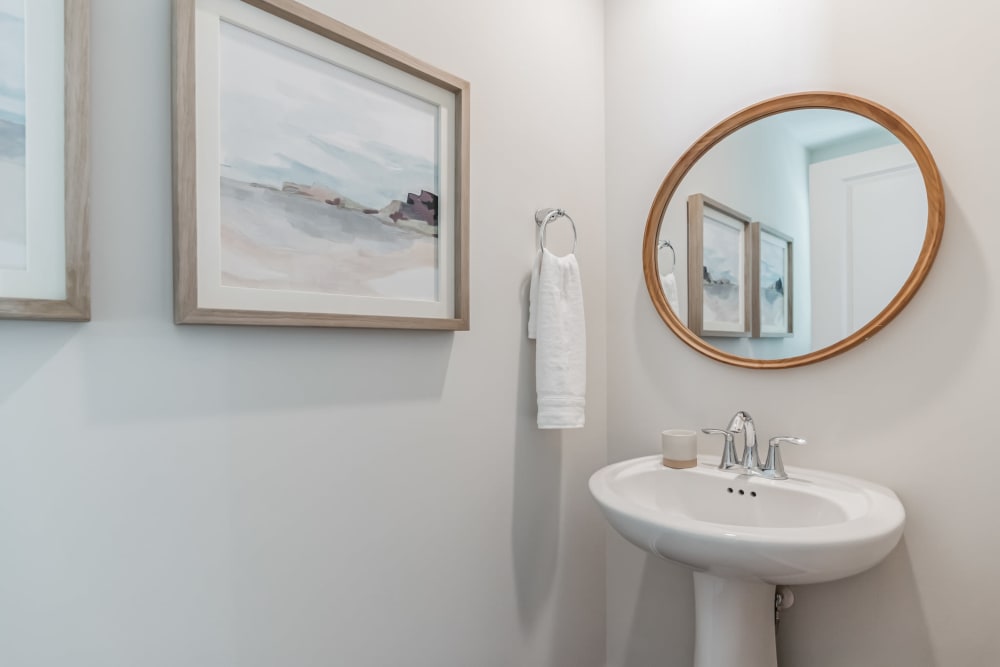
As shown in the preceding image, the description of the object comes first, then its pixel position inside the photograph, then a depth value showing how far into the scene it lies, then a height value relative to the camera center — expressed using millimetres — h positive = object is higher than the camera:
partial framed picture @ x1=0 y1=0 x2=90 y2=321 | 739 +235
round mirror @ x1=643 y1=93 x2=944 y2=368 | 1219 +247
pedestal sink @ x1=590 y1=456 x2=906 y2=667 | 919 -377
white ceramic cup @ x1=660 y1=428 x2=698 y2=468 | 1376 -297
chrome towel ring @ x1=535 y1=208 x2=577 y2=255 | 1469 +307
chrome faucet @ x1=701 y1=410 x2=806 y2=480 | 1275 -295
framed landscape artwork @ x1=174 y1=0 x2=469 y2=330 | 894 +292
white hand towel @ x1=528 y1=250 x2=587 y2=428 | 1380 -30
